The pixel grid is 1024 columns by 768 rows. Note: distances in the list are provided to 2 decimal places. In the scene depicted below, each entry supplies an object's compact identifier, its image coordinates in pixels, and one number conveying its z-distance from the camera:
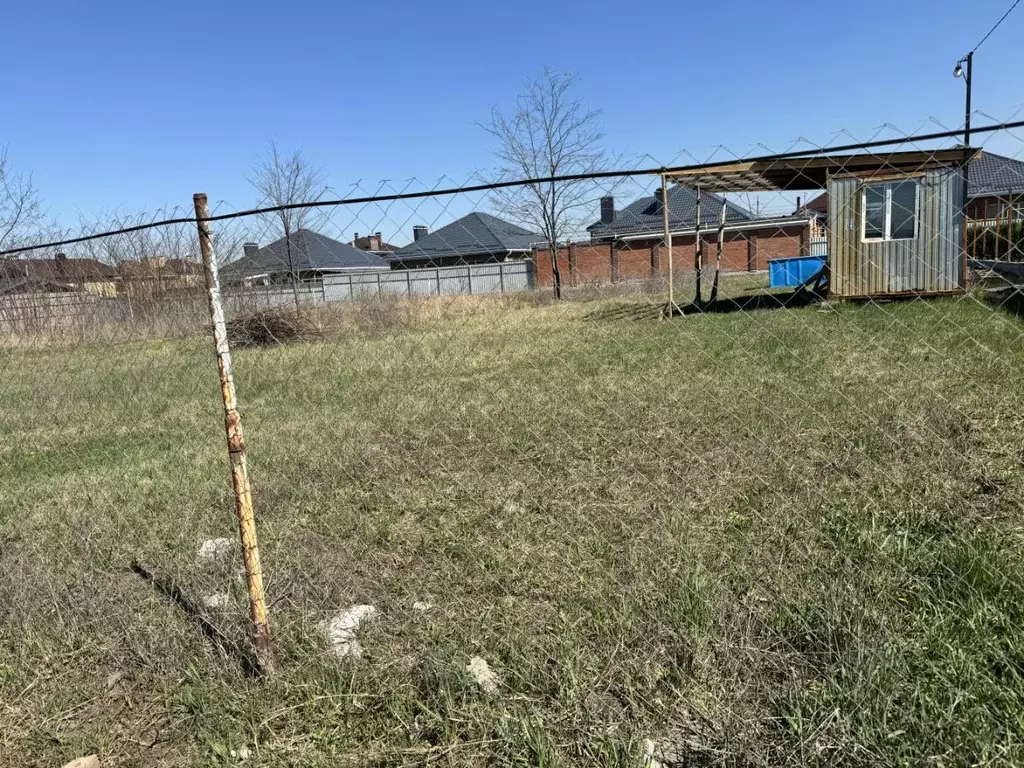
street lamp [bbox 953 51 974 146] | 17.73
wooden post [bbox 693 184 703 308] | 9.80
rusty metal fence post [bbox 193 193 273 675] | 2.35
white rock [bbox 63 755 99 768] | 2.04
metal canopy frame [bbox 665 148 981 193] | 7.49
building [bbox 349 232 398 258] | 45.62
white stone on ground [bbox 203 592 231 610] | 2.83
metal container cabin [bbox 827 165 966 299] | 11.65
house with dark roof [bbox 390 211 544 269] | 25.52
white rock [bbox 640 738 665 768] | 1.85
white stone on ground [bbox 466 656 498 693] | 2.21
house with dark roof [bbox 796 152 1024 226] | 15.72
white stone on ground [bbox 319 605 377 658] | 2.45
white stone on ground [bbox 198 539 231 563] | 3.34
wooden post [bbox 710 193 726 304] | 12.75
